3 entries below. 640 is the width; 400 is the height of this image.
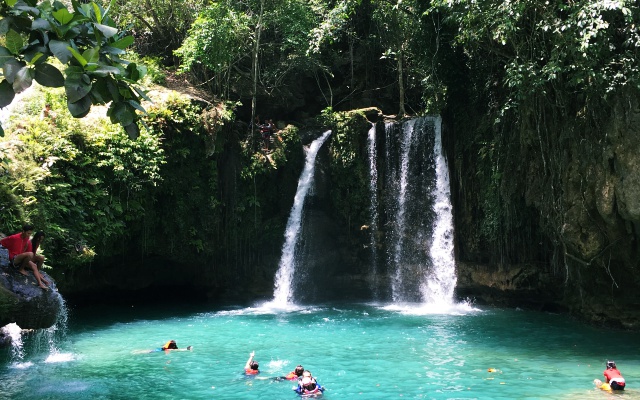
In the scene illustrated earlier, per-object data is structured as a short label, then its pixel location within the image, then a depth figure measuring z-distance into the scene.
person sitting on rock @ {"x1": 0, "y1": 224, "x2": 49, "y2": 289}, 10.04
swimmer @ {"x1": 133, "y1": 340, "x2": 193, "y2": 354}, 13.14
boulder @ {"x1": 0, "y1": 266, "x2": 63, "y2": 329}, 9.72
